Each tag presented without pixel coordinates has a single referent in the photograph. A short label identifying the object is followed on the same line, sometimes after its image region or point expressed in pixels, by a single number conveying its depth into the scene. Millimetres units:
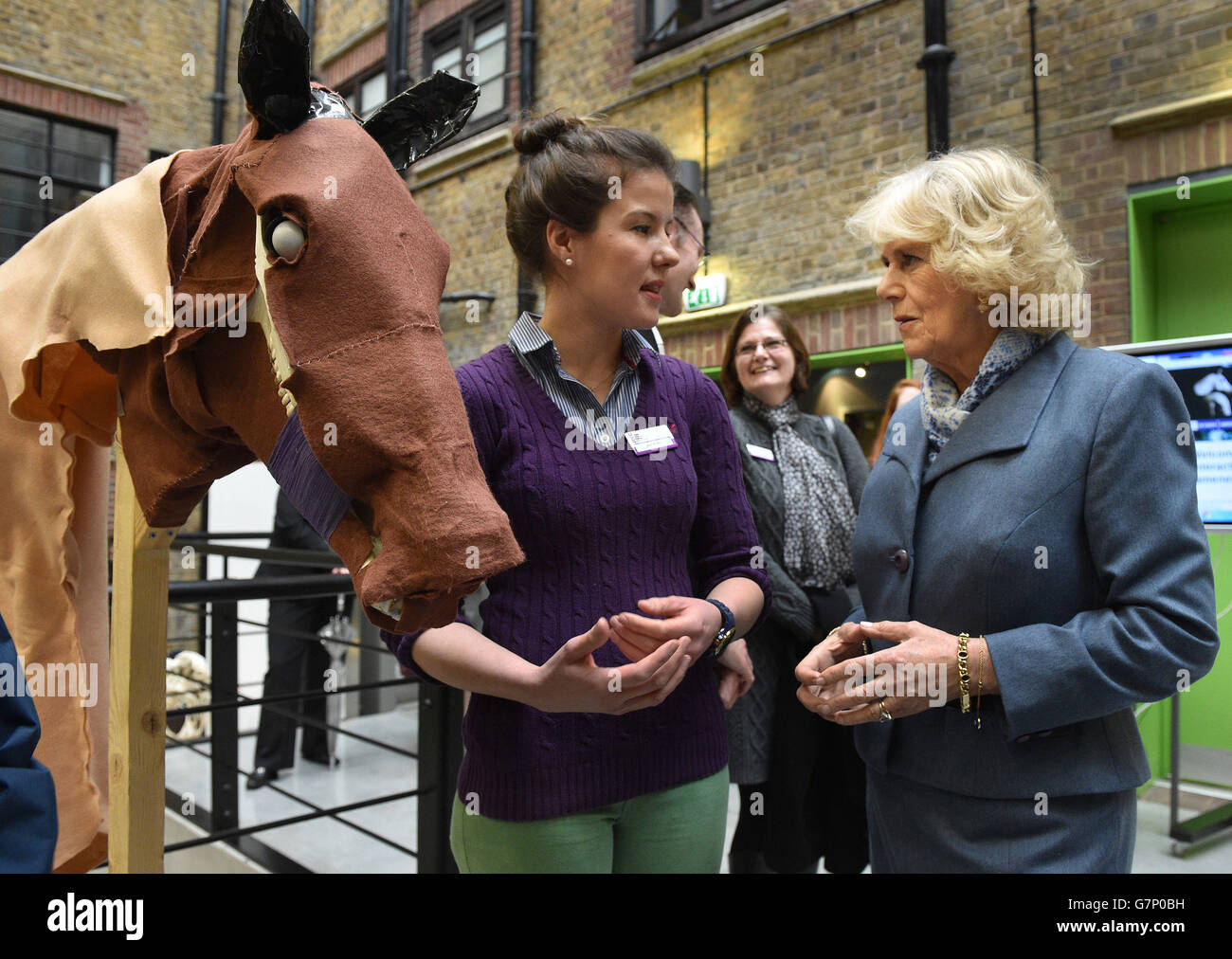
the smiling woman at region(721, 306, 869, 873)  2371
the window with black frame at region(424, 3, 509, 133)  8148
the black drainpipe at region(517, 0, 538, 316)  7695
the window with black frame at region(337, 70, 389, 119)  9133
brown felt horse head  733
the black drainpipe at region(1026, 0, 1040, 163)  4898
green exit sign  6410
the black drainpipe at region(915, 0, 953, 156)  5199
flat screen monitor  3340
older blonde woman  1216
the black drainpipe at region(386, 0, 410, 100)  8500
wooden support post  1123
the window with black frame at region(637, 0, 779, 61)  6410
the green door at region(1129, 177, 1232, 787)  4285
